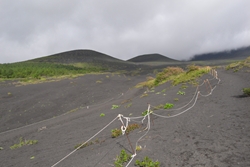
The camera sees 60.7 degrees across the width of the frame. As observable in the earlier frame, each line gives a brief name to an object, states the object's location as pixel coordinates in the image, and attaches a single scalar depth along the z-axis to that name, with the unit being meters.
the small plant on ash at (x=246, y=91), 11.14
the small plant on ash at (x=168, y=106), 12.73
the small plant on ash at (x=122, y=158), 5.92
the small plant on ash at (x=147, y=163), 5.36
